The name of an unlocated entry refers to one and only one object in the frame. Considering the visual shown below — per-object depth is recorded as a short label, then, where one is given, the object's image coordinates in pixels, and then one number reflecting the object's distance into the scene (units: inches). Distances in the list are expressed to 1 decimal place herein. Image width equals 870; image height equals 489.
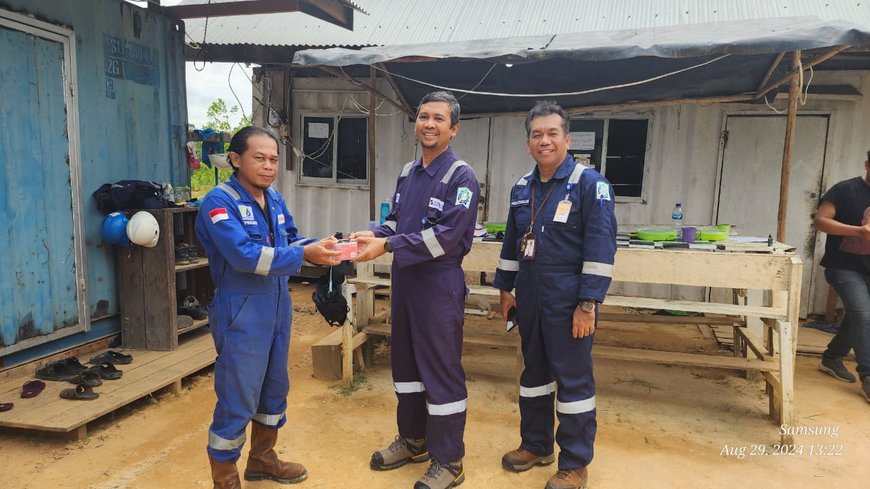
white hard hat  178.2
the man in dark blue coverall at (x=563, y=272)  109.8
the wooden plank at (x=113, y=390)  135.9
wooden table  146.3
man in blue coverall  100.6
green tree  641.5
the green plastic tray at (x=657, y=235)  165.3
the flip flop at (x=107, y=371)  162.9
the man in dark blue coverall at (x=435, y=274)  112.5
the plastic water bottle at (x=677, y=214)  222.9
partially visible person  172.1
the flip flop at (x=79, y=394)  148.4
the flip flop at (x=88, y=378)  156.7
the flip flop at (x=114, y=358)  173.5
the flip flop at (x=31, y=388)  147.7
